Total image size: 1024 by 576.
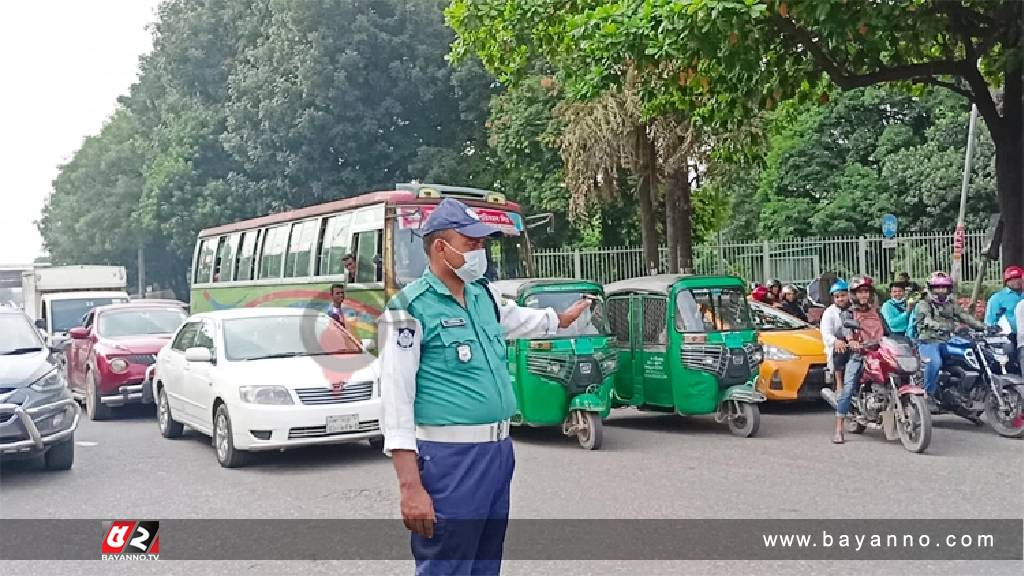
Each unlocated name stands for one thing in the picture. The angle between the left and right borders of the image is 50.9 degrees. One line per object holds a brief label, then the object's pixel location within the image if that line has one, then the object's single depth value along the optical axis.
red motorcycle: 10.13
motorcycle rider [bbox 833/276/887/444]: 10.73
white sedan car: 9.98
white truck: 27.36
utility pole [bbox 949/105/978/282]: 20.39
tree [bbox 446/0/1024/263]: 12.20
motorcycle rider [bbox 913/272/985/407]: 11.30
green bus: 15.37
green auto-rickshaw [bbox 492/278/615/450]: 10.98
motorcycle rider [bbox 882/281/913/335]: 12.02
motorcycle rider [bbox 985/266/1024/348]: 11.80
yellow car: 13.34
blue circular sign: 21.75
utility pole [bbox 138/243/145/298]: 55.09
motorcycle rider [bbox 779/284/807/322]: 16.67
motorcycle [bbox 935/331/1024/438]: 10.87
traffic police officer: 3.96
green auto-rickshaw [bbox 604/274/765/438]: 11.51
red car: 14.70
